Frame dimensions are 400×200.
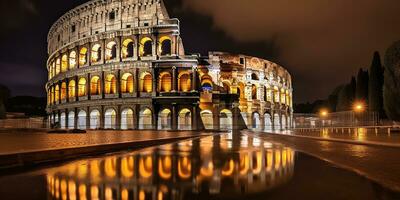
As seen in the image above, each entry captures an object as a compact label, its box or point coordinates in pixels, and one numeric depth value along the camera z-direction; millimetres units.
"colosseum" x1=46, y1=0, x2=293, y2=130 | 37031
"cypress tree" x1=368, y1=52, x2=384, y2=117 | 39094
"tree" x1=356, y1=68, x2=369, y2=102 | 47622
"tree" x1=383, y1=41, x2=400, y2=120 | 21928
